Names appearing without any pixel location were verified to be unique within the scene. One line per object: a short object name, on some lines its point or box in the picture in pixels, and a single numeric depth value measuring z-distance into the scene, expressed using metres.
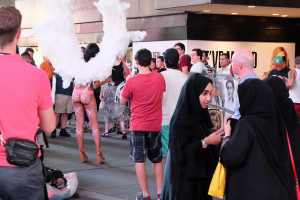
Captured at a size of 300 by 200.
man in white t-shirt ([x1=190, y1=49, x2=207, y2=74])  16.07
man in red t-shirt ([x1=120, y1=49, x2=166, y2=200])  9.24
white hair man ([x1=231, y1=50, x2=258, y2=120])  6.55
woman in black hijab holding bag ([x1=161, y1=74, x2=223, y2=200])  6.45
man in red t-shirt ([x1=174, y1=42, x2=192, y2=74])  15.82
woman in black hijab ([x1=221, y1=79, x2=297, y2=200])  5.37
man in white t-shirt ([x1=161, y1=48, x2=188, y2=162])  9.95
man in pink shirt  4.64
